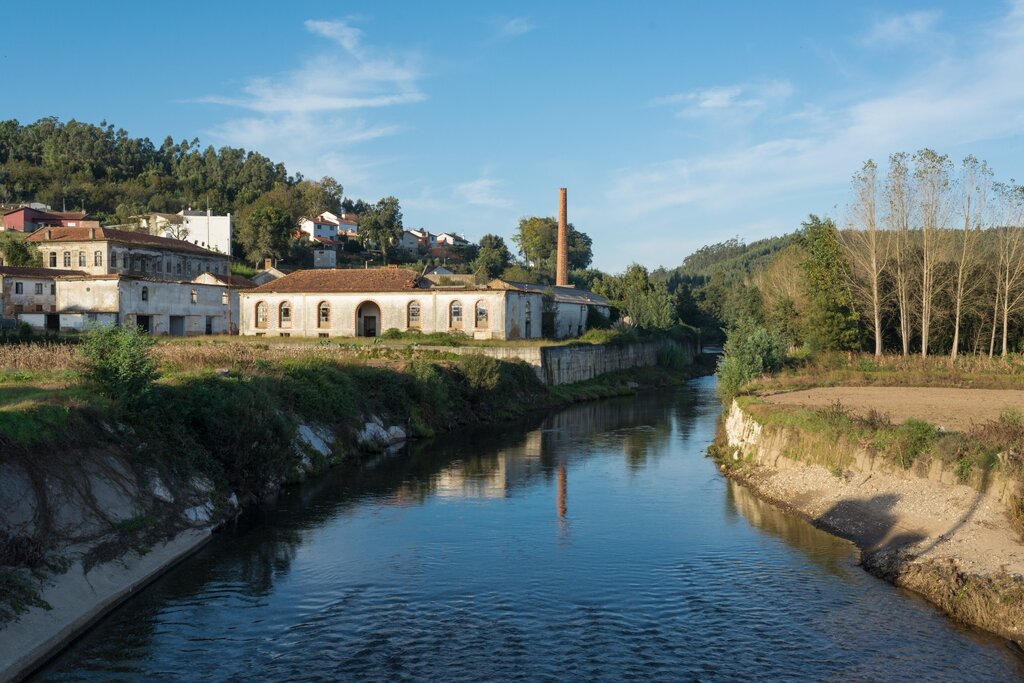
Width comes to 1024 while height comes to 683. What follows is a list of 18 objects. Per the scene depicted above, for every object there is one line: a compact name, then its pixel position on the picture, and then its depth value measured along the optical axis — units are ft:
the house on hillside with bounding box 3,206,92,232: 309.63
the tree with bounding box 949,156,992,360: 168.45
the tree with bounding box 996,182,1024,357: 169.37
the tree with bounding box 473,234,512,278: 399.24
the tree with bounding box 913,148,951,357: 168.45
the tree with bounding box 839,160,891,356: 172.14
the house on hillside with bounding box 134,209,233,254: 336.70
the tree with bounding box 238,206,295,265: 344.28
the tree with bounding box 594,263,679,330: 294.46
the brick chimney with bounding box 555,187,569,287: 307.17
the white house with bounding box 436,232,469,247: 534.20
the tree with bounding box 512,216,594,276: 474.04
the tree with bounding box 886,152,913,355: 170.71
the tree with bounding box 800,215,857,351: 179.52
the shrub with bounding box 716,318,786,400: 152.15
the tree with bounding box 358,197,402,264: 422.41
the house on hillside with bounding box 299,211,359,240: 424.05
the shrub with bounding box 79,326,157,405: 81.00
